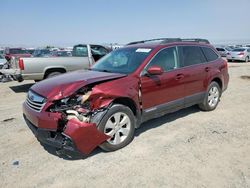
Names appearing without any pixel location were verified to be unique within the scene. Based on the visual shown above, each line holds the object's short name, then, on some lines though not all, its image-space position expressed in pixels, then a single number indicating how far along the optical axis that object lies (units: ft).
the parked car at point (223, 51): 70.92
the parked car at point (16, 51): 46.63
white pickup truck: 22.65
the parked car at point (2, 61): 35.16
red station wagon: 9.27
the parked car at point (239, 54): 60.91
